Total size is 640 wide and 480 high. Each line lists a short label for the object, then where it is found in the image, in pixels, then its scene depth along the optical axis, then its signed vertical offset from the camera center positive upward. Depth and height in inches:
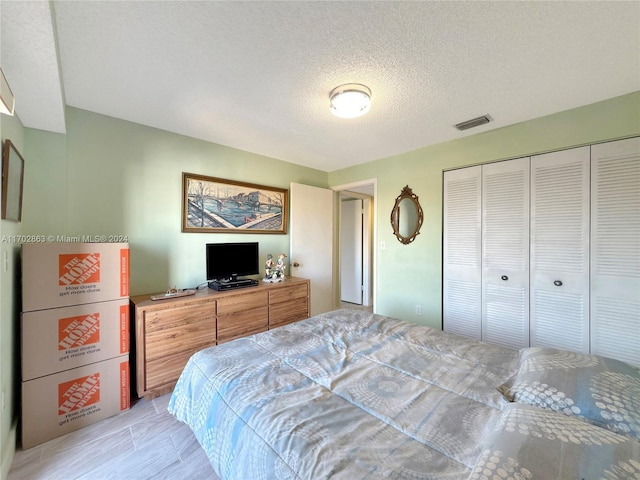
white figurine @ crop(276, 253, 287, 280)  127.6 -14.7
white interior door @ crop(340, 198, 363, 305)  197.0 -9.7
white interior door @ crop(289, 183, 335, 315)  142.1 -1.3
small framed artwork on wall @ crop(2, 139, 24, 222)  53.9 +12.9
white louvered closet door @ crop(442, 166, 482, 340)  105.3 -6.1
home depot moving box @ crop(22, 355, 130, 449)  63.6 -44.7
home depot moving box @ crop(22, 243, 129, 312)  63.9 -10.2
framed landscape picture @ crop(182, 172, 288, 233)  106.8 +15.2
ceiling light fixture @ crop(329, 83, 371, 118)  70.9 +40.5
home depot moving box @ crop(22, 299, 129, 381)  63.9 -27.5
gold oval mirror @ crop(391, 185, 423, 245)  124.7 +11.2
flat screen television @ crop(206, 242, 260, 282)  105.8 -10.3
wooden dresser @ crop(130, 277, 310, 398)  79.7 -32.1
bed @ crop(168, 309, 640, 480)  28.2 -26.9
